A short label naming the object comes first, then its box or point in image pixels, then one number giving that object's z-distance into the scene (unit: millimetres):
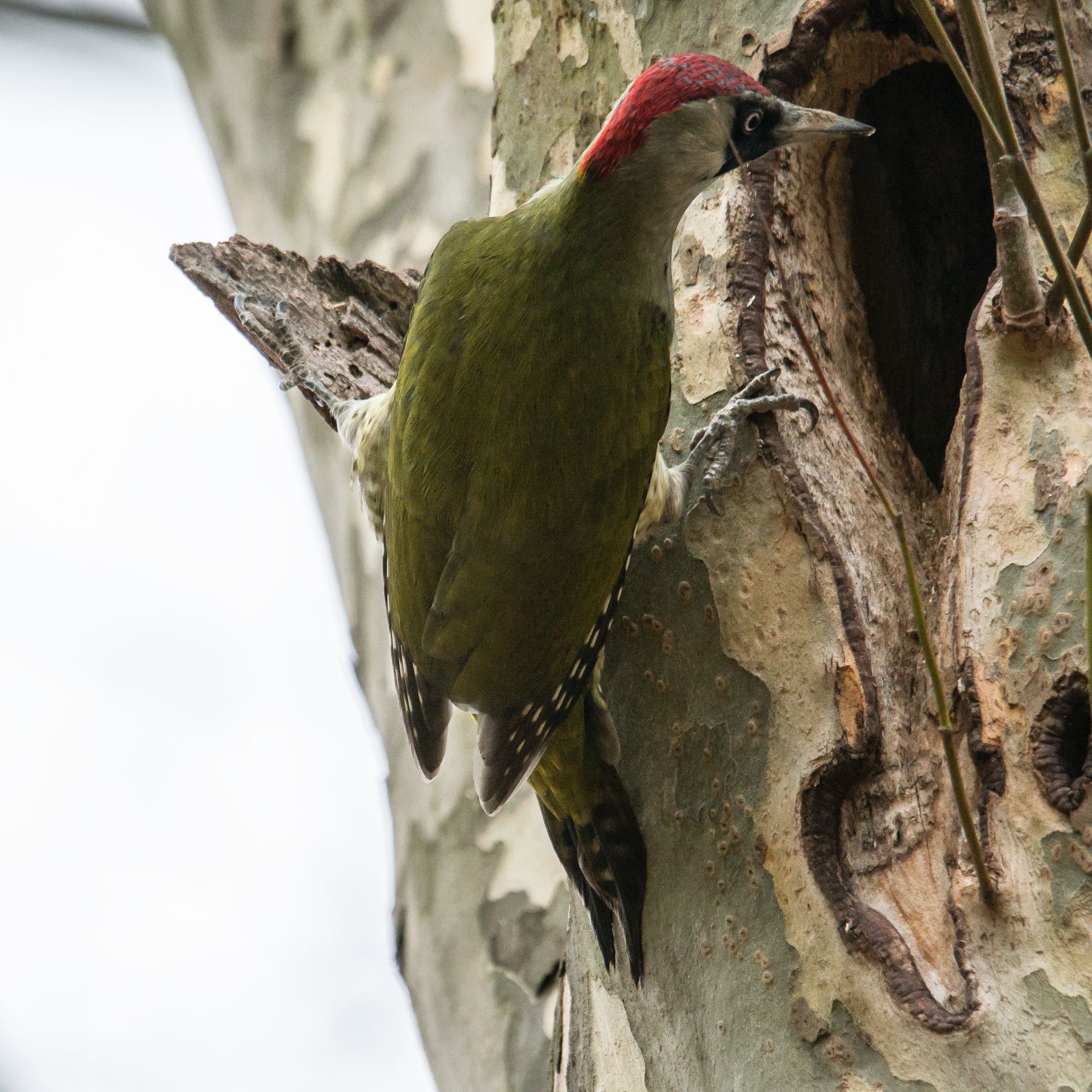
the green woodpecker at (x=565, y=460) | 6653
